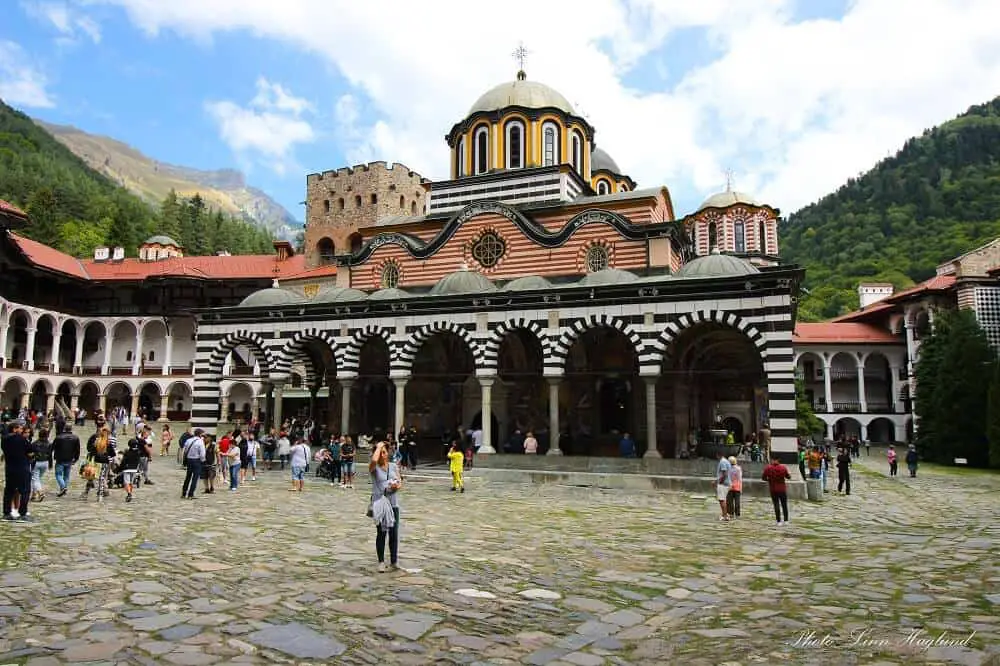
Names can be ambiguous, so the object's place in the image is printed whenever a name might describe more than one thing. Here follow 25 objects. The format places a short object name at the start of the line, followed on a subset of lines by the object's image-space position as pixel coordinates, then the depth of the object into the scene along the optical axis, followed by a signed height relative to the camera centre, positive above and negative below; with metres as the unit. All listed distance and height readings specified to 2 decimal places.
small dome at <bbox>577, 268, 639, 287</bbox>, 22.14 +4.32
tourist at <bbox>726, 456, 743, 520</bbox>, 12.52 -1.29
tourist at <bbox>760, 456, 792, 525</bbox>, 12.04 -1.14
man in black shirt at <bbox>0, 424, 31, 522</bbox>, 9.75 -0.69
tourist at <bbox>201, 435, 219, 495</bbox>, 14.69 -1.04
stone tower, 52.19 +15.82
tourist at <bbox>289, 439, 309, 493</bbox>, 16.19 -1.06
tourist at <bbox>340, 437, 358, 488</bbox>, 17.81 -1.17
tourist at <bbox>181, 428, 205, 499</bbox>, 13.55 -0.82
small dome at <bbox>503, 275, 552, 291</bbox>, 22.81 +4.27
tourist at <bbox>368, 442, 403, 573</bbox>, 7.65 -0.81
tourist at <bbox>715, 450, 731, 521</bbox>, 12.52 -1.21
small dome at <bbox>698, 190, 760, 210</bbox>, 42.59 +12.87
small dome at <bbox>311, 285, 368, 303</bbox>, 24.30 +4.18
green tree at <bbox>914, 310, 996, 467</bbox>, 31.09 +0.77
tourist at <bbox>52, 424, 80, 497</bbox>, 12.33 -0.61
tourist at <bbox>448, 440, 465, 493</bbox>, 16.70 -1.19
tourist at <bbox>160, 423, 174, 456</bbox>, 24.64 -0.79
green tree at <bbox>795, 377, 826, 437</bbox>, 39.16 +0.00
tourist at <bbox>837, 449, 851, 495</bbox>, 18.03 -1.36
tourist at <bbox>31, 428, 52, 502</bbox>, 11.64 -0.71
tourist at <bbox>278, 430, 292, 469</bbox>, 20.86 -0.88
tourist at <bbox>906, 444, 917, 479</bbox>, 23.97 -1.47
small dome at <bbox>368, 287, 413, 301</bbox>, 23.84 +4.14
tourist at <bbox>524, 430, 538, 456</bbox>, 20.22 -0.79
